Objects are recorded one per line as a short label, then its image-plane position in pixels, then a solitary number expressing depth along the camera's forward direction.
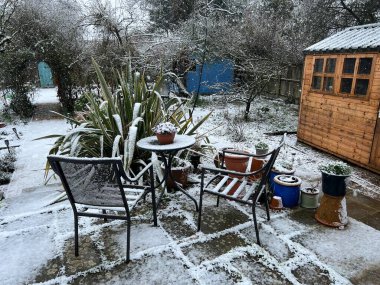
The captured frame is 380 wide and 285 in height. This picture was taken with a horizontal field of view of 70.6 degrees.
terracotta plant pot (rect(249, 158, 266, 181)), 3.32
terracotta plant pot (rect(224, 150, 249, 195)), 3.27
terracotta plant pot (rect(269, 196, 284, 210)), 2.83
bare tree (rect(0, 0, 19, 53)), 6.46
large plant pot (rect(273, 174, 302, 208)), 2.82
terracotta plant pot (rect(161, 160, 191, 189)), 3.23
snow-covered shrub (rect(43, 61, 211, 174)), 3.04
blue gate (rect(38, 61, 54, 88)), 15.71
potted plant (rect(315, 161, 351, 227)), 2.45
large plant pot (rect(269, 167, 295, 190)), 3.03
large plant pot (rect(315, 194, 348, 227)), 2.51
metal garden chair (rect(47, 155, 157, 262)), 1.80
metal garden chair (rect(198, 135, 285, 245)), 2.18
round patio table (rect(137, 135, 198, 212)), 2.40
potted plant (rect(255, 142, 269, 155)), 3.52
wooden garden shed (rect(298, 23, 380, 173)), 3.87
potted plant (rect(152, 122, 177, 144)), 2.50
